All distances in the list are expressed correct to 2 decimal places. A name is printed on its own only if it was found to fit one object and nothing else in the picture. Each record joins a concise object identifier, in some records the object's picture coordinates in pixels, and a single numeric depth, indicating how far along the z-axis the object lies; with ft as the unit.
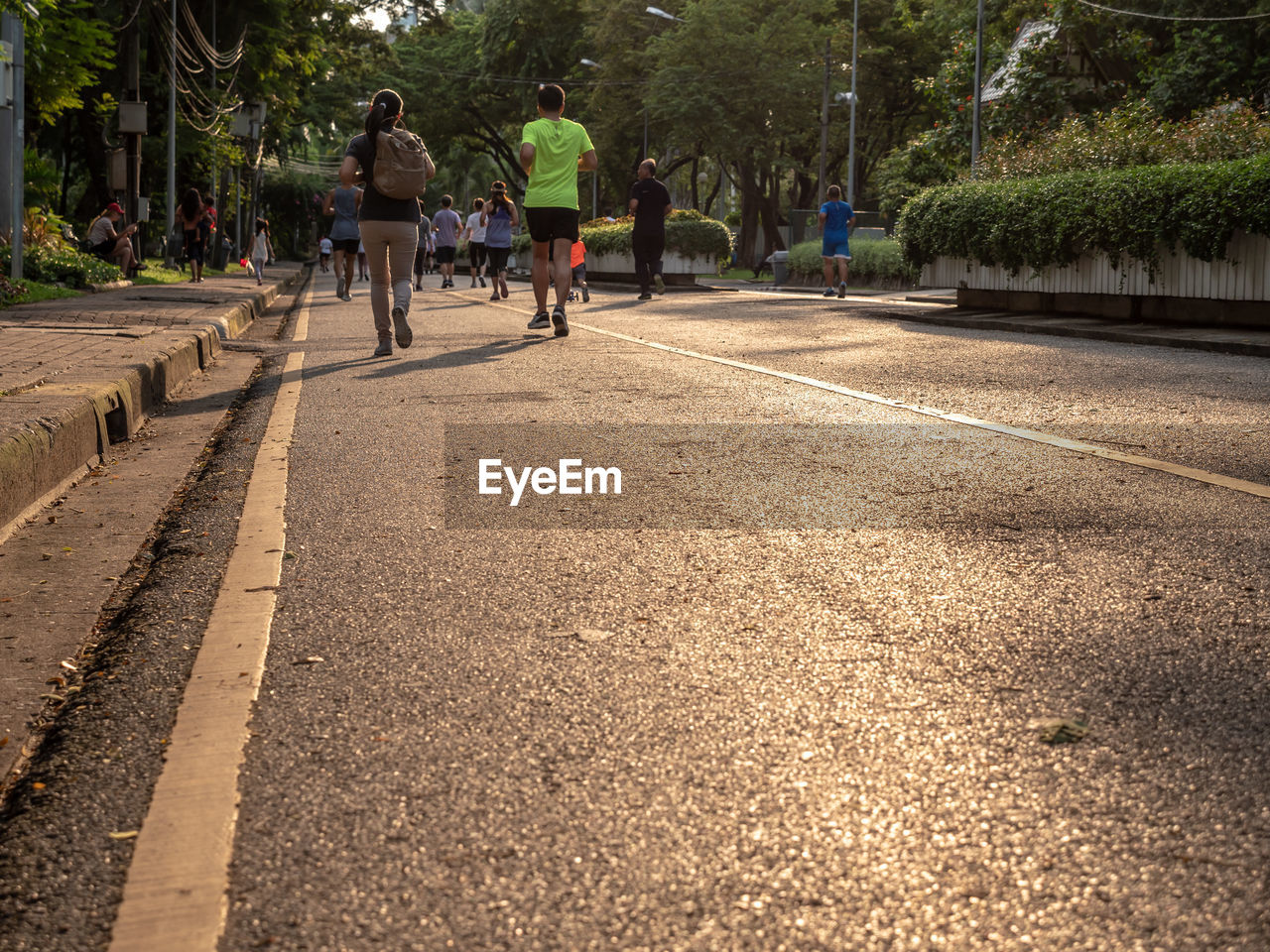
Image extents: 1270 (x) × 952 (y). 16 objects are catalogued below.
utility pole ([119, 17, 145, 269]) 88.63
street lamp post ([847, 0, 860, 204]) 137.39
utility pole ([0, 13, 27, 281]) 53.16
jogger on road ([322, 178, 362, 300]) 65.92
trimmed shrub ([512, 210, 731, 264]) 102.58
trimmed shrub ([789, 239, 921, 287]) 103.55
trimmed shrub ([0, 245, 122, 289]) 63.31
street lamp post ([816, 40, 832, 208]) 134.31
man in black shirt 71.05
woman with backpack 32.86
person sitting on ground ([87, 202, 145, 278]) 82.07
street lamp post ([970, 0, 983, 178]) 95.40
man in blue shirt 74.33
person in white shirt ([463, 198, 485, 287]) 87.56
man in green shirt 39.78
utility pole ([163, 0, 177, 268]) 97.96
